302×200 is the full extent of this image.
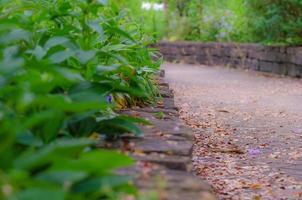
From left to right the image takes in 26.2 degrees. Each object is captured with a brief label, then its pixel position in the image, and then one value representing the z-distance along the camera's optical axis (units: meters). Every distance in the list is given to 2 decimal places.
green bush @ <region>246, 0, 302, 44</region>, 11.49
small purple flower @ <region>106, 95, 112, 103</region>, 2.70
